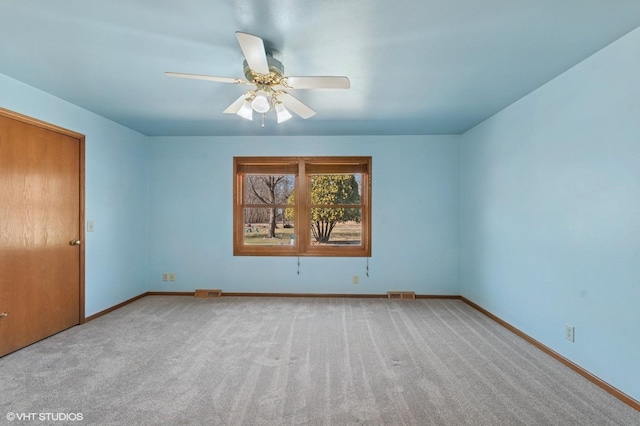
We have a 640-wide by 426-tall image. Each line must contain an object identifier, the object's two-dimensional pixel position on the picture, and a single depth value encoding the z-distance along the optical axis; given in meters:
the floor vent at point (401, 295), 4.46
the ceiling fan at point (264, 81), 1.78
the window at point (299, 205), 4.66
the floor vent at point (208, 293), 4.53
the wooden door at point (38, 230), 2.68
